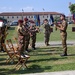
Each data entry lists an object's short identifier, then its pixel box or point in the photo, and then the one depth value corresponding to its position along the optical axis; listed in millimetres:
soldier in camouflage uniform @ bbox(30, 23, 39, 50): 12976
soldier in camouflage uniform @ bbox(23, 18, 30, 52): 11553
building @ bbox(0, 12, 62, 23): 122529
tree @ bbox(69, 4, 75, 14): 83643
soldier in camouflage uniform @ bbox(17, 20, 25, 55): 8893
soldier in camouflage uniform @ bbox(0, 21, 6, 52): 11912
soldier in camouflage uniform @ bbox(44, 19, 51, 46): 14948
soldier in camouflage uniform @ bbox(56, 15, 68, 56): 10369
